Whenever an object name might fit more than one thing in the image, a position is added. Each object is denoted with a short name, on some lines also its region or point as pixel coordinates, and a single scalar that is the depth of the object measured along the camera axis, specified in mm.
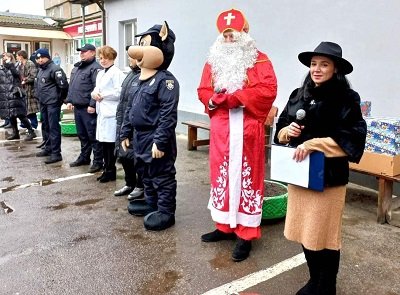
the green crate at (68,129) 9320
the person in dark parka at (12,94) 8656
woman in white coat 5461
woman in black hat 2400
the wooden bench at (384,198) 4055
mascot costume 3801
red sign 17255
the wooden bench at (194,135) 7395
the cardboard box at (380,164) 3994
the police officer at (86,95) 6043
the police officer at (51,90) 6684
